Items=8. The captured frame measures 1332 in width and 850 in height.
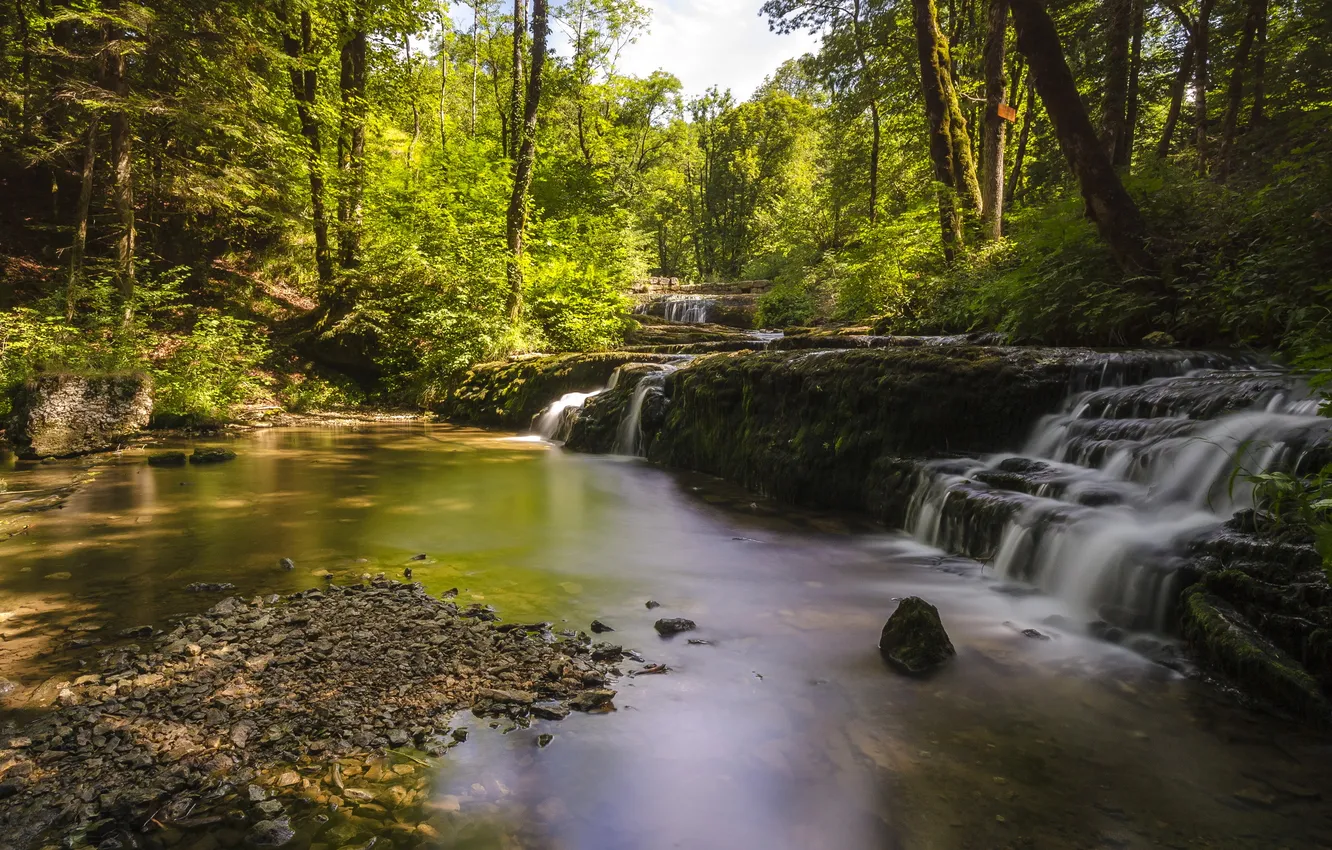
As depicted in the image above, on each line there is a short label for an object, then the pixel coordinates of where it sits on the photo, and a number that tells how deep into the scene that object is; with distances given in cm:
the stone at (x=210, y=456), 908
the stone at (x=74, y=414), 923
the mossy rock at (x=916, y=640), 346
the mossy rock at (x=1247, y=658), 281
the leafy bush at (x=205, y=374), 1227
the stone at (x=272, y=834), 203
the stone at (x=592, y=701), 295
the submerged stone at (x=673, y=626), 391
